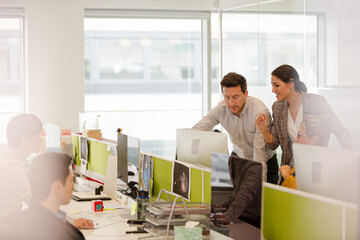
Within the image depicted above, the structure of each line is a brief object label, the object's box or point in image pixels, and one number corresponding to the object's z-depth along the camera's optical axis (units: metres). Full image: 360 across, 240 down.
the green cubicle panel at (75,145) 5.52
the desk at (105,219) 3.10
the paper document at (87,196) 4.25
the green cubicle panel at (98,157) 4.73
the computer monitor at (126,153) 3.62
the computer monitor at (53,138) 4.98
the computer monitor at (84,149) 5.15
